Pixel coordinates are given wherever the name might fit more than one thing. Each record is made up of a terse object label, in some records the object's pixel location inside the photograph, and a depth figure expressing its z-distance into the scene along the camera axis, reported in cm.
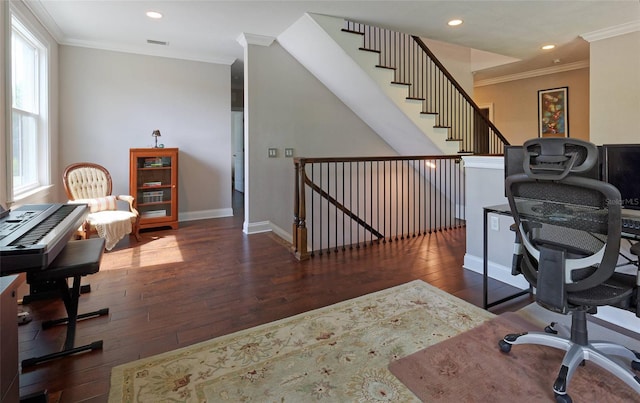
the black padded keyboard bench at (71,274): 185
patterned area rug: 163
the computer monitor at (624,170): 200
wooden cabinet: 486
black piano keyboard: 151
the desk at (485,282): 240
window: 349
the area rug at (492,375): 159
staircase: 416
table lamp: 502
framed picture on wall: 672
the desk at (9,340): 126
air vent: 474
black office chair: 149
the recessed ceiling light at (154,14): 371
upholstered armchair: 392
